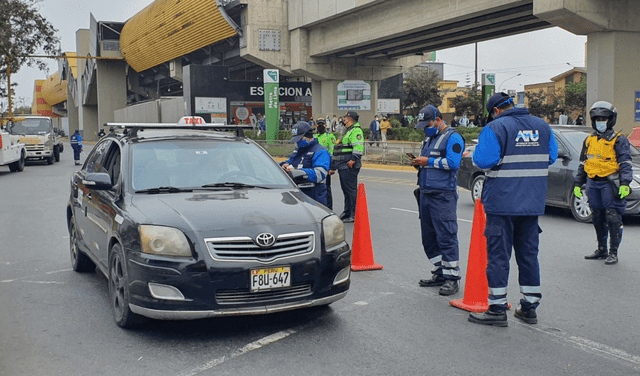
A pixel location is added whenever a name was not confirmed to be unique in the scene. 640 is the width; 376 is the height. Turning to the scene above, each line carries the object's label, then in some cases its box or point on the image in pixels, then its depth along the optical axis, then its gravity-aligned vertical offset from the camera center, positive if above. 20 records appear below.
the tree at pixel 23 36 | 42.12 +7.08
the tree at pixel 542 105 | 56.49 +2.52
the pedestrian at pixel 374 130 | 33.69 +0.34
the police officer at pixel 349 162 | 11.59 -0.43
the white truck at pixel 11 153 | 23.20 -0.44
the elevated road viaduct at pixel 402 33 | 21.72 +4.73
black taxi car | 4.79 -0.73
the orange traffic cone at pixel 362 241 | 7.54 -1.17
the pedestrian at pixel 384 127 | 33.19 +0.48
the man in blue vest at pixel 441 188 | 6.50 -0.50
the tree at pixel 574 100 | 58.34 +2.98
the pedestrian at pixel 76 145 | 30.25 -0.21
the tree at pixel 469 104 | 57.44 +2.79
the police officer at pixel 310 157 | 8.28 -0.24
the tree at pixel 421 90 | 69.06 +4.76
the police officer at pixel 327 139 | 11.26 -0.03
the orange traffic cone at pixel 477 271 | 5.83 -1.18
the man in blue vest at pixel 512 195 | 5.35 -0.48
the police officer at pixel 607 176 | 8.03 -0.51
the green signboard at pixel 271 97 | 37.31 +2.28
